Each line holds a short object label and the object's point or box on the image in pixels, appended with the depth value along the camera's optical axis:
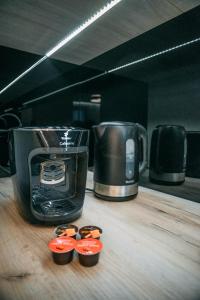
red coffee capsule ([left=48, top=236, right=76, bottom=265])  0.38
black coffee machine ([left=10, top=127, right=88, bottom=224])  0.52
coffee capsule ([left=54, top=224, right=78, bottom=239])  0.45
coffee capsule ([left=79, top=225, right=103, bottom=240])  0.45
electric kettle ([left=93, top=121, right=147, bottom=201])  0.72
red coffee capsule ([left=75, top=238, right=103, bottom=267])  0.38
